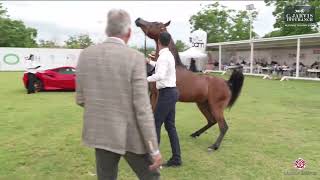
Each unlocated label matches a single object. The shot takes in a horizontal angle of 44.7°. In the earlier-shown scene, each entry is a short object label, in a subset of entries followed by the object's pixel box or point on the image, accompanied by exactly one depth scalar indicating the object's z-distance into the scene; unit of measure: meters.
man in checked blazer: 2.47
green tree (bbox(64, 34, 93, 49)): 60.00
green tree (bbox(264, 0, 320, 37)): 34.94
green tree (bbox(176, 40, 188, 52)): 54.71
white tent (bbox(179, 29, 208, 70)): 21.81
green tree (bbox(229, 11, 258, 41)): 47.75
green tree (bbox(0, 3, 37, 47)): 45.81
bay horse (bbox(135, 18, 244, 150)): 5.71
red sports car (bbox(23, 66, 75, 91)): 15.78
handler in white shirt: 4.64
